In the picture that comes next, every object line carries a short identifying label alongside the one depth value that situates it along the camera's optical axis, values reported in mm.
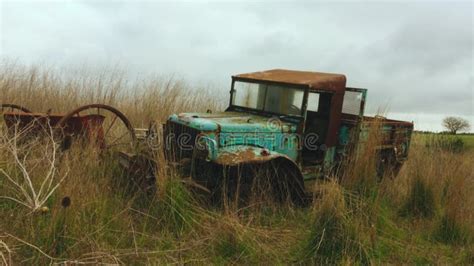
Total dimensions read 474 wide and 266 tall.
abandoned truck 5004
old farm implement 5352
